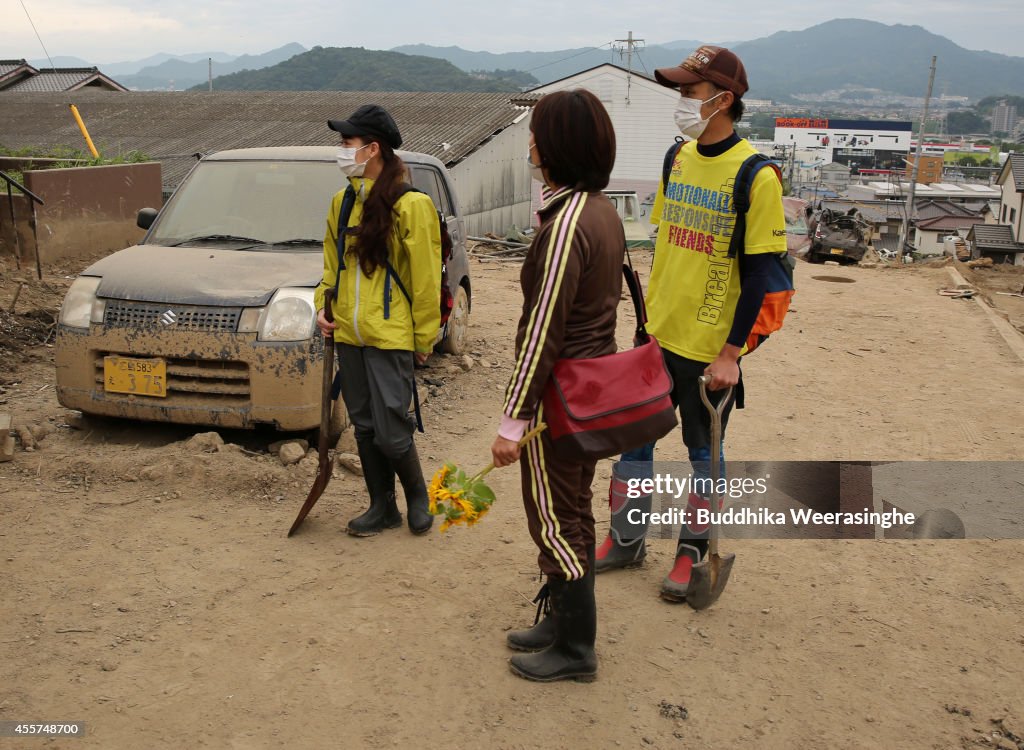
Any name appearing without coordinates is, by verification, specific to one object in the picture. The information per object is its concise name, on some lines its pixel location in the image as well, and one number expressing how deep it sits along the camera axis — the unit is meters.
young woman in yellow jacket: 4.23
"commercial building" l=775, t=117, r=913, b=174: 129.38
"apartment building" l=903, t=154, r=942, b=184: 93.38
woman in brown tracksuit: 2.96
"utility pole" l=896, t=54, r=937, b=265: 40.91
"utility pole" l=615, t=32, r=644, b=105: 49.25
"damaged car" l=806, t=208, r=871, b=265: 22.22
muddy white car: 5.28
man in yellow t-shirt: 3.62
